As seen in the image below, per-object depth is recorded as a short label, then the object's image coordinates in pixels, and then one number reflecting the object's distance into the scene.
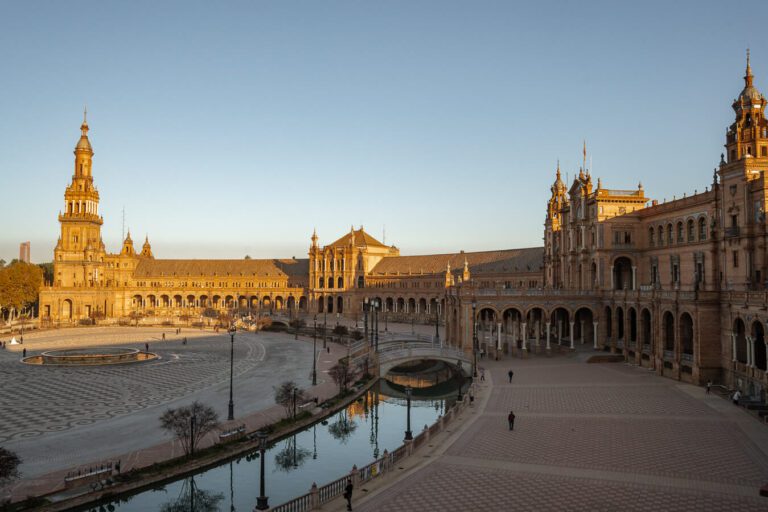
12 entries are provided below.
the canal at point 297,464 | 26.67
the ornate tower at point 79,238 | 124.62
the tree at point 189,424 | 29.22
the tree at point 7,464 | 22.39
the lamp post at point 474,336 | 49.34
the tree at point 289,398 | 38.03
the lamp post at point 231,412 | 37.15
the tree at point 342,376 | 48.09
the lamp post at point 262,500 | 22.53
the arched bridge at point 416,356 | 57.16
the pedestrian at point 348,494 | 21.62
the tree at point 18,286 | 114.40
